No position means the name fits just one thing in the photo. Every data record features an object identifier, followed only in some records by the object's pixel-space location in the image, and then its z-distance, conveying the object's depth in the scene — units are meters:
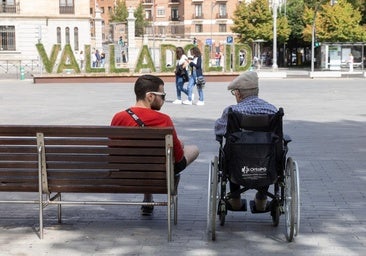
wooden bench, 5.47
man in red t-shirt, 5.91
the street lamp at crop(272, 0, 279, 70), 43.88
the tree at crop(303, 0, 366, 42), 60.62
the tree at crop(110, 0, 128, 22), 95.69
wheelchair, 5.39
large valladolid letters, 34.53
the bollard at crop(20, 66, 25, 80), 39.70
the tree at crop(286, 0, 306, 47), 72.06
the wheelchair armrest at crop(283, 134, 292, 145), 5.61
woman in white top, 19.36
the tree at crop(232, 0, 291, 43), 71.62
